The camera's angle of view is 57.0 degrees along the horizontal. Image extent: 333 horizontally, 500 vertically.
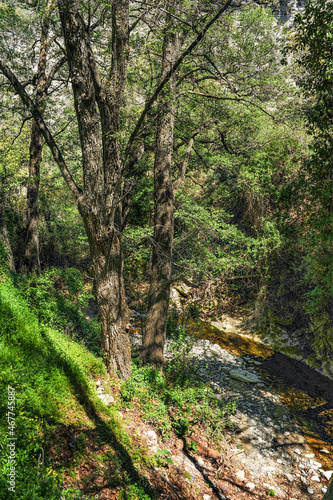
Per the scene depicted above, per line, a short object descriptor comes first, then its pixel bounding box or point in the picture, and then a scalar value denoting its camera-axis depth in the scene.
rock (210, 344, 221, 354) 8.79
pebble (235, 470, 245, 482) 4.71
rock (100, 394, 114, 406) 4.52
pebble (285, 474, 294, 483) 4.99
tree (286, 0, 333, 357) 5.29
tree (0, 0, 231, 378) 3.96
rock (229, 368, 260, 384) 7.62
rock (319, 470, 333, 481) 5.15
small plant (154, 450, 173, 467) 4.14
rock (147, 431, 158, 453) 4.33
